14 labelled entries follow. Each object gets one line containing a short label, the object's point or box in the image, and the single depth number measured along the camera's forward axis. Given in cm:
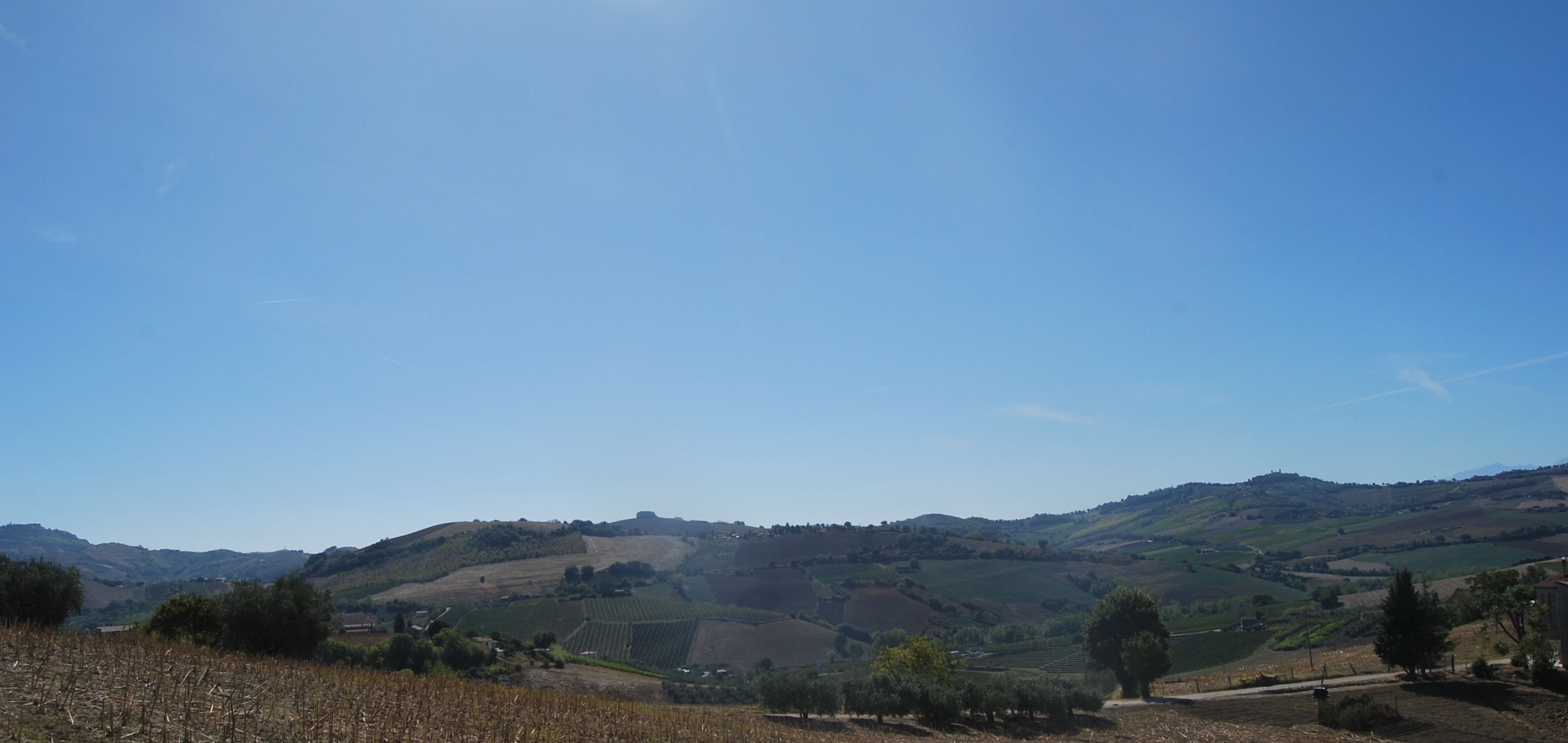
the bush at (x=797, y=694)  4212
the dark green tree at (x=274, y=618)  3803
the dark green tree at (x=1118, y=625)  5706
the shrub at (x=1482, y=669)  4009
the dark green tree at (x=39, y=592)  3325
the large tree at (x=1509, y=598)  4756
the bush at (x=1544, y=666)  3734
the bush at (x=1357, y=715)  3459
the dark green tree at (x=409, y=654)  6123
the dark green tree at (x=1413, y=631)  4266
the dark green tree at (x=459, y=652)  6194
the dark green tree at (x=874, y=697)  4044
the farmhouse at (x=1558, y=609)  4053
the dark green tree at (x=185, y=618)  3859
